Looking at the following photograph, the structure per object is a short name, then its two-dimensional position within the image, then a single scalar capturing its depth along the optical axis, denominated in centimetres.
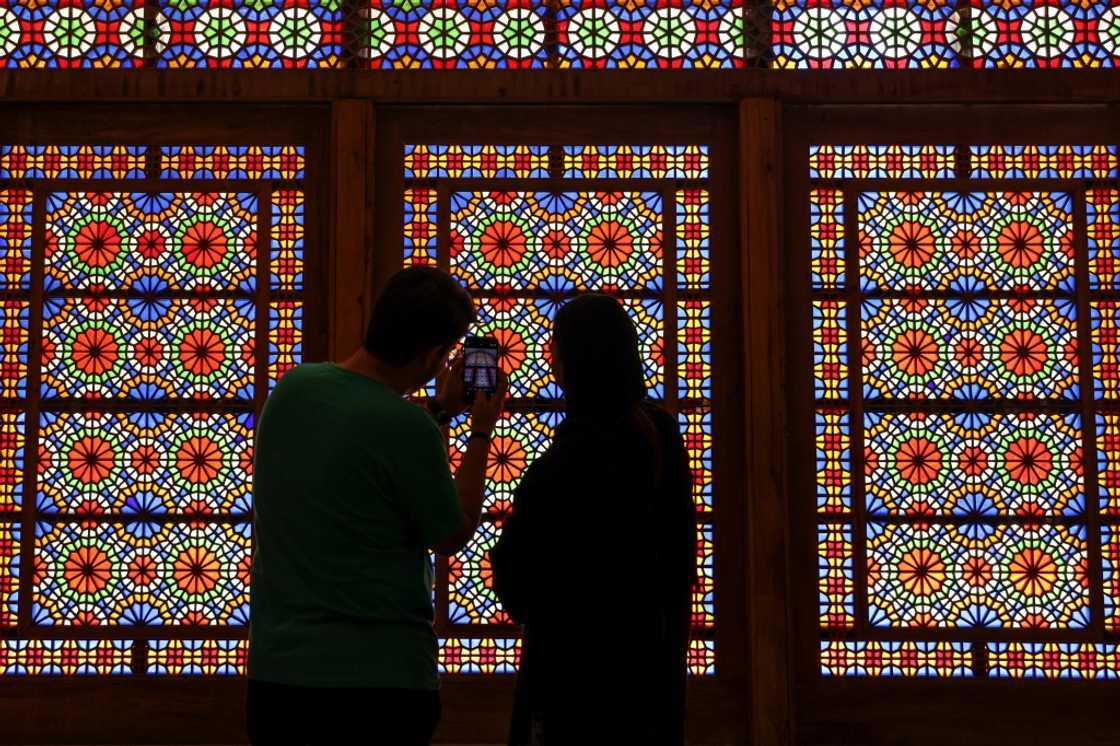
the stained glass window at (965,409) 359
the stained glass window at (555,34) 373
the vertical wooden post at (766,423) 352
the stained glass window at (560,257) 365
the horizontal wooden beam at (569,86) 367
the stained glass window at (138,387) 356
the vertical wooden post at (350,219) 357
